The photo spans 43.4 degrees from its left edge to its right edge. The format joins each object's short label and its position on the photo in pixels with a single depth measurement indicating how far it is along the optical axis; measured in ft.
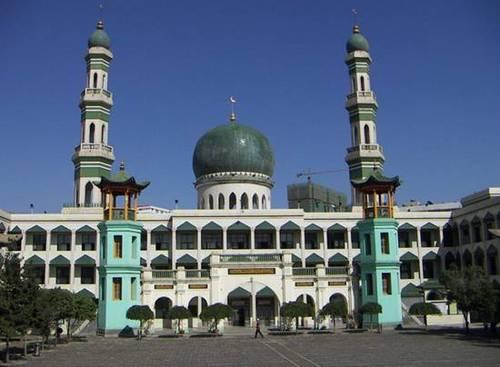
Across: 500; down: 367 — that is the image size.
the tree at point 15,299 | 84.67
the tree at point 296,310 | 137.49
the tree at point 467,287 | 122.72
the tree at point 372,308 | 140.87
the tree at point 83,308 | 126.93
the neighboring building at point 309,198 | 264.31
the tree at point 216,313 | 134.91
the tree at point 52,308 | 92.60
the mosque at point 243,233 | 162.61
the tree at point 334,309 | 139.95
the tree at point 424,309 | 141.79
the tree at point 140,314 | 134.00
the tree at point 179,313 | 138.92
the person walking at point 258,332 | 127.88
